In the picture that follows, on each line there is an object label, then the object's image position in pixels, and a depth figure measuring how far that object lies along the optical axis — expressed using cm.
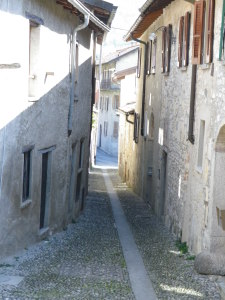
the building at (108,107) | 5456
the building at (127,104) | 3188
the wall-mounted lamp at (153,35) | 2030
